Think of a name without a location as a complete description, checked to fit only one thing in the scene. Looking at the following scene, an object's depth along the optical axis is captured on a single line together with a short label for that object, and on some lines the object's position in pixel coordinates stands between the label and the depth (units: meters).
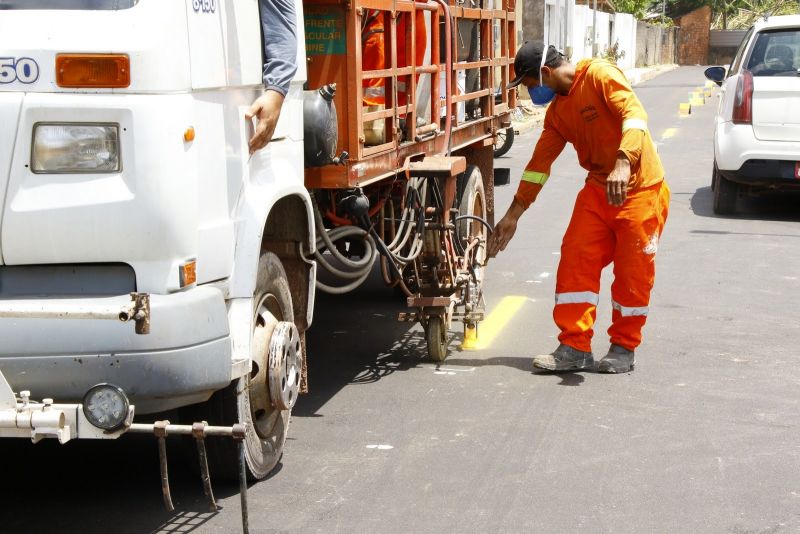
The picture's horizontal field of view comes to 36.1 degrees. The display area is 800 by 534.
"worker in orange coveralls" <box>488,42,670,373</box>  6.75
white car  12.23
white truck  3.71
